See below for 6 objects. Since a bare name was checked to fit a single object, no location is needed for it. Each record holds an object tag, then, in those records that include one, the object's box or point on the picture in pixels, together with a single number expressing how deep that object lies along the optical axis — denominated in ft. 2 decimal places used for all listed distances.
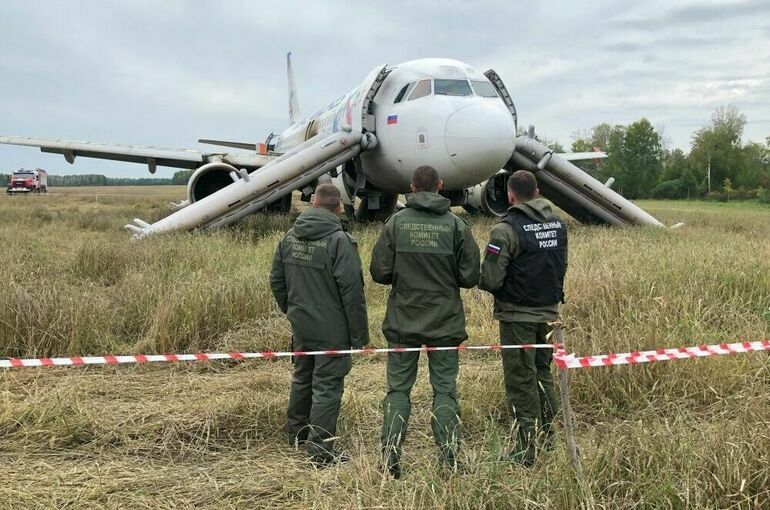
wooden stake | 8.46
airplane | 34.65
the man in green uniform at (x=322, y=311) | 11.75
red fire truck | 168.76
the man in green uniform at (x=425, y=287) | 11.39
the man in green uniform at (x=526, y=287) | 11.50
